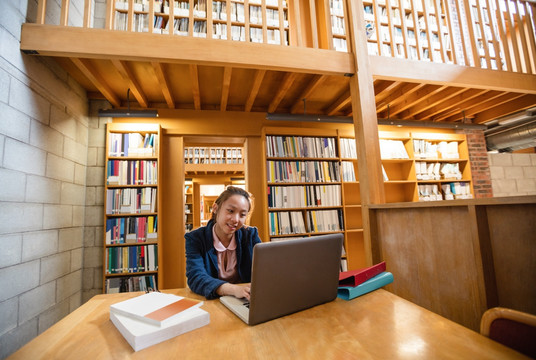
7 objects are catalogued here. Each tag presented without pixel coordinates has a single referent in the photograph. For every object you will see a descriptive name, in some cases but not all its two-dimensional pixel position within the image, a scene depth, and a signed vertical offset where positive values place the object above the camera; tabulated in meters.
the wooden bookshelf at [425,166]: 4.11 +0.55
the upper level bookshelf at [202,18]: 3.24 +2.42
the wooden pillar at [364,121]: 2.22 +0.71
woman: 1.44 -0.17
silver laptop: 0.77 -0.22
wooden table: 0.63 -0.34
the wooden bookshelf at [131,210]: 3.01 +0.06
